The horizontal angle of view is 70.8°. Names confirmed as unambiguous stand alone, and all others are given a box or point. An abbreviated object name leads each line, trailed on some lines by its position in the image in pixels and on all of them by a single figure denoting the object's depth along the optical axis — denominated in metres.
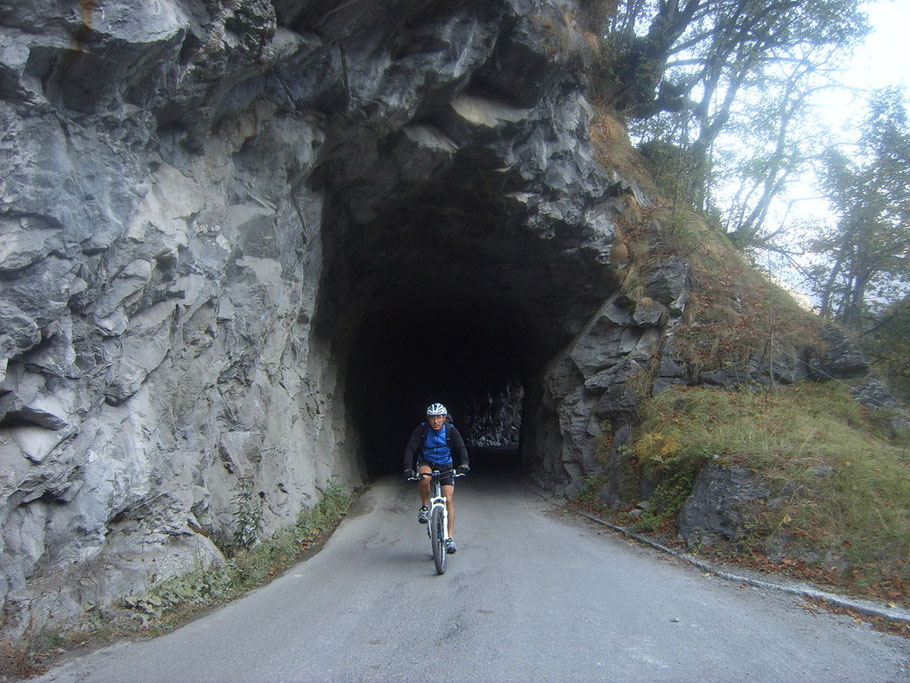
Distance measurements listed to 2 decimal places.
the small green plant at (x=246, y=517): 7.63
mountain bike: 6.95
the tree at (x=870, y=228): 14.70
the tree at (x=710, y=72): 16.72
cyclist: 7.66
